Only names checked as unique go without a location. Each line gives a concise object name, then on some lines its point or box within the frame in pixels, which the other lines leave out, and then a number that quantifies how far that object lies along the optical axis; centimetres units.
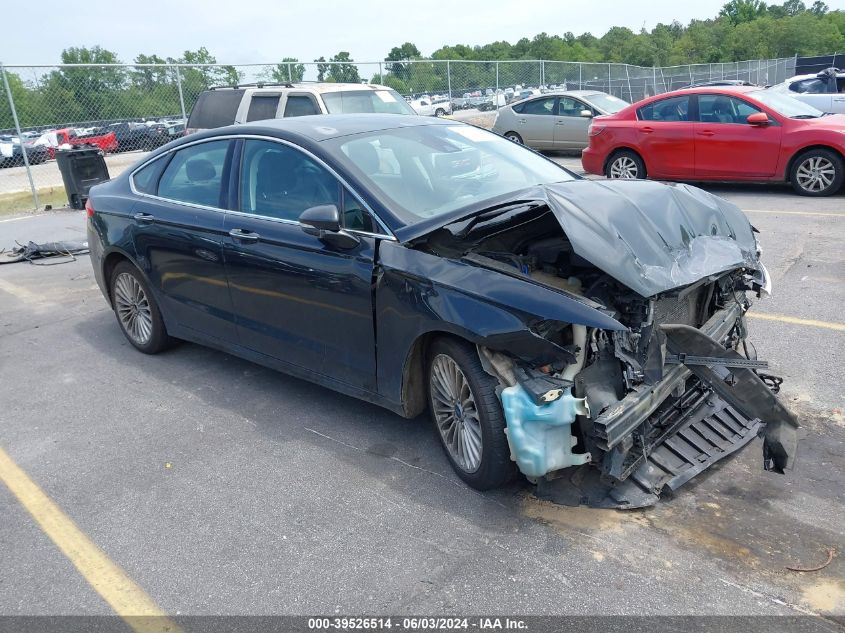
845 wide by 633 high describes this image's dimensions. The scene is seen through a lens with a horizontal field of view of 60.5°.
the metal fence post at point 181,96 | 1617
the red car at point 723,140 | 1019
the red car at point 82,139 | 1566
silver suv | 1048
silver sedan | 1553
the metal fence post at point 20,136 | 1328
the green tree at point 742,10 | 9396
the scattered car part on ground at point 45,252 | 948
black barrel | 1284
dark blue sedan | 326
